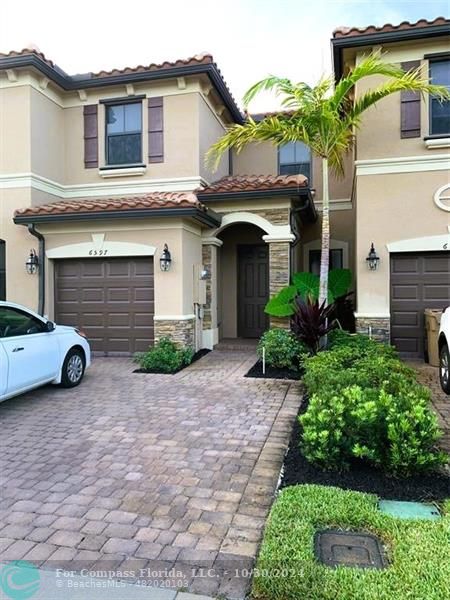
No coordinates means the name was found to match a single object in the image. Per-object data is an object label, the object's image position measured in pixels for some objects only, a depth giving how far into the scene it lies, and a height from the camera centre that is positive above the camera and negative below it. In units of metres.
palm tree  7.61 +3.44
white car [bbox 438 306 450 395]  6.67 -0.95
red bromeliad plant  8.06 -0.54
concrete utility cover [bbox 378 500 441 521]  3.09 -1.63
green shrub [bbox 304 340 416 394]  4.75 -0.95
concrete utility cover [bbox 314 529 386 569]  2.60 -1.64
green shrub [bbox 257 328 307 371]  8.28 -1.14
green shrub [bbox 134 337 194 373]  8.45 -1.29
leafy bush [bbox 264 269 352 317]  9.23 +0.07
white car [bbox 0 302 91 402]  5.59 -0.84
